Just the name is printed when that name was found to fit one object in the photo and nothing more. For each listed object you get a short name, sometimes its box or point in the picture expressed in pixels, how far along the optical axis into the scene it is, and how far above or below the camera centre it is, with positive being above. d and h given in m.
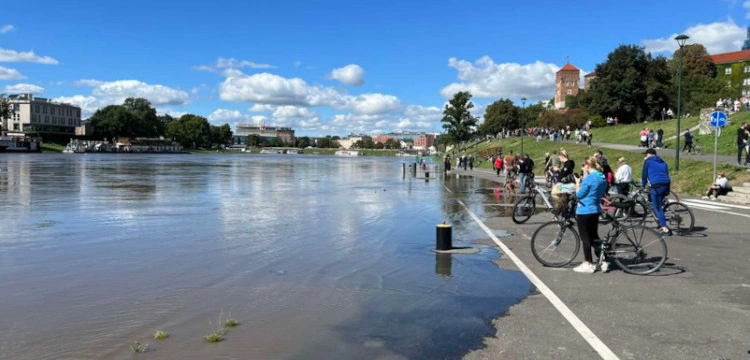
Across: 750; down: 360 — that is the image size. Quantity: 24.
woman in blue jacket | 8.23 -0.70
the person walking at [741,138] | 26.14 +1.31
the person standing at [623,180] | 13.84 -0.40
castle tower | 181.25 +26.11
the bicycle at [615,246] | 8.36 -1.26
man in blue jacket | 11.90 -0.37
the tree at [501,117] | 132.12 +10.38
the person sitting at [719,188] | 19.66 -0.76
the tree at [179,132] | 194.38 +7.67
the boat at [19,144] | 114.29 +1.37
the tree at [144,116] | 172.00 +11.61
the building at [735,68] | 109.75 +21.63
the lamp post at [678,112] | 24.91 +2.50
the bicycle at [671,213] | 12.38 -1.08
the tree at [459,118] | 106.19 +7.91
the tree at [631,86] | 75.81 +10.47
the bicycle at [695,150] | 33.45 +0.92
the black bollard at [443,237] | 10.23 -1.39
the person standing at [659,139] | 39.28 +1.79
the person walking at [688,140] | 33.51 +1.49
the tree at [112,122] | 159.25 +8.61
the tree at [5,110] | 128.75 +9.20
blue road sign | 20.93 +1.76
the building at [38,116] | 159.62 +10.27
